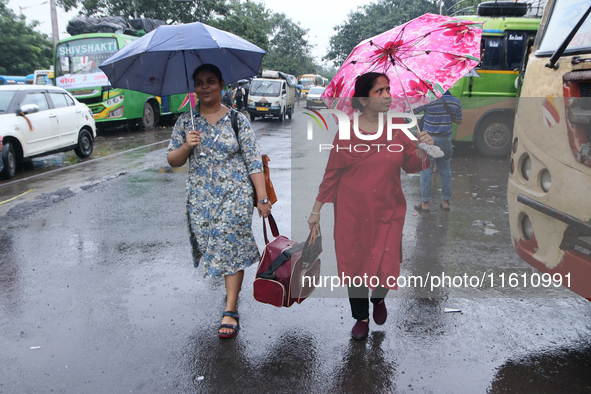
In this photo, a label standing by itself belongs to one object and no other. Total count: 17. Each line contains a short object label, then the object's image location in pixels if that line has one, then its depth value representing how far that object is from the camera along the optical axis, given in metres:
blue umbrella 2.88
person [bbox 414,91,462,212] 5.85
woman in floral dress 3.10
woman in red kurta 2.72
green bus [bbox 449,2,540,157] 9.67
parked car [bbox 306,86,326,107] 31.84
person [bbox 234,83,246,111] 23.83
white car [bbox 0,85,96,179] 8.57
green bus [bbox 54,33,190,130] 14.67
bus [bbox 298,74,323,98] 60.35
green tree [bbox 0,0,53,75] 29.47
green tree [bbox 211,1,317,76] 54.19
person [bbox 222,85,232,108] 21.28
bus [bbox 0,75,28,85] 23.53
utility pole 20.61
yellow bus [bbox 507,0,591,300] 2.53
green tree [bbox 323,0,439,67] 39.09
